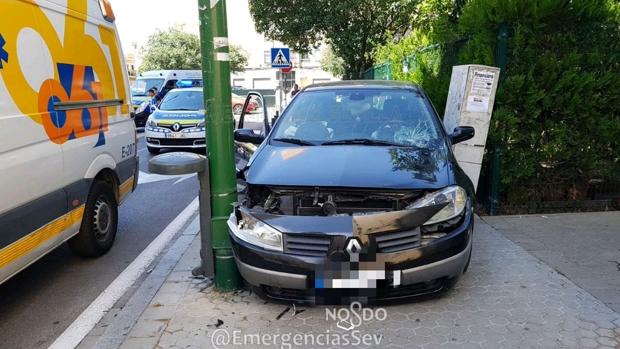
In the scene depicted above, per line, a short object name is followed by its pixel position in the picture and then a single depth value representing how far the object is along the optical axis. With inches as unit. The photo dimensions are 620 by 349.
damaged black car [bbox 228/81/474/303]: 125.1
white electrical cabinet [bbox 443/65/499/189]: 210.8
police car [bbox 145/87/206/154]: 463.8
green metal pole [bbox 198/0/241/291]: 140.2
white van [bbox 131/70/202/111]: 859.4
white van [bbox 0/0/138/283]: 134.4
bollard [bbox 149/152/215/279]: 144.0
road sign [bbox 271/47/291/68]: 596.1
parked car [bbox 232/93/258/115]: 793.2
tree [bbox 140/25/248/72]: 1911.9
